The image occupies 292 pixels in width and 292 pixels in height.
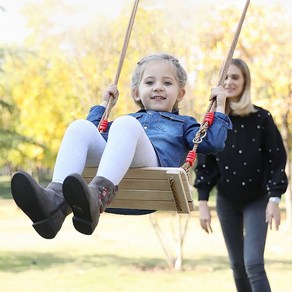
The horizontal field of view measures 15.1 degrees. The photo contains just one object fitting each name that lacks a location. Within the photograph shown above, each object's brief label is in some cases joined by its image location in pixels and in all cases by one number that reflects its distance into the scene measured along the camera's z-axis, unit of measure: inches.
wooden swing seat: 165.9
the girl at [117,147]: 146.6
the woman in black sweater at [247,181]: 233.3
